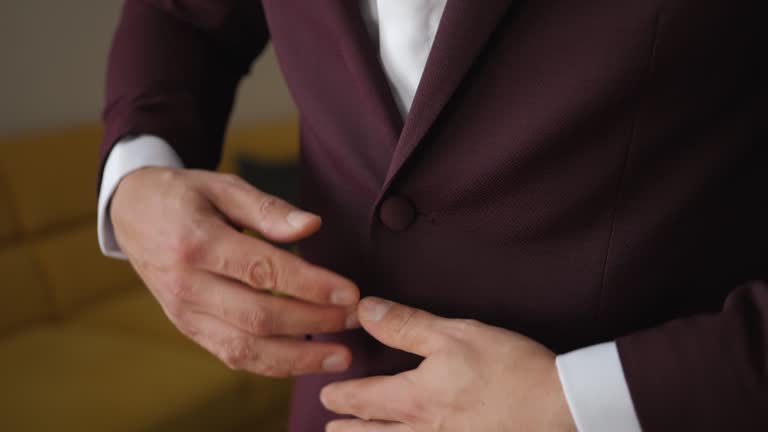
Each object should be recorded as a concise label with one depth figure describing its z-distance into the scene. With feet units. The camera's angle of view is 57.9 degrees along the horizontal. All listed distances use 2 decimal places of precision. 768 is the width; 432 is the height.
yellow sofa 6.11
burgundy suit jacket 1.72
